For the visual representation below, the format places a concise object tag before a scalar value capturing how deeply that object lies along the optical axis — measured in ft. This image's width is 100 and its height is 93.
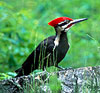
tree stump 31.44
